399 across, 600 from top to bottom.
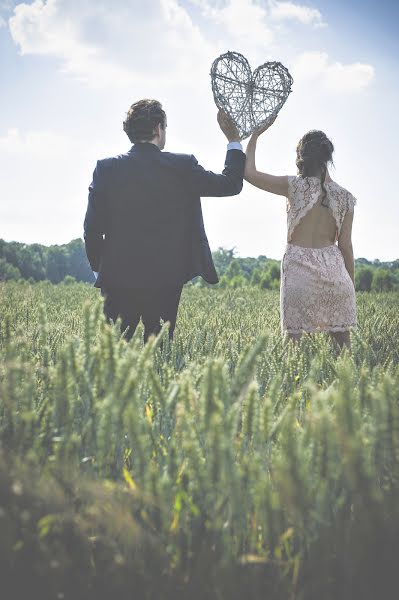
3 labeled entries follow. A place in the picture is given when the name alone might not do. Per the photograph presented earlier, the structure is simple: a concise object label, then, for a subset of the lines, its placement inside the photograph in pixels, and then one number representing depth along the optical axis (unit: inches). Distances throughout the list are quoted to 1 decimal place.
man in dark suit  128.0
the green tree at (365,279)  1123.4
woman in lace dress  159.6
